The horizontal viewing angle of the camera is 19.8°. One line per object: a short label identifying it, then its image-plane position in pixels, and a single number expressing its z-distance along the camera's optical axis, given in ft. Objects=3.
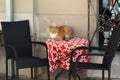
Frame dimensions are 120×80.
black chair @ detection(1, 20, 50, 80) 17.10
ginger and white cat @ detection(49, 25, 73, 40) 17.52
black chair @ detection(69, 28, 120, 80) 15.81
